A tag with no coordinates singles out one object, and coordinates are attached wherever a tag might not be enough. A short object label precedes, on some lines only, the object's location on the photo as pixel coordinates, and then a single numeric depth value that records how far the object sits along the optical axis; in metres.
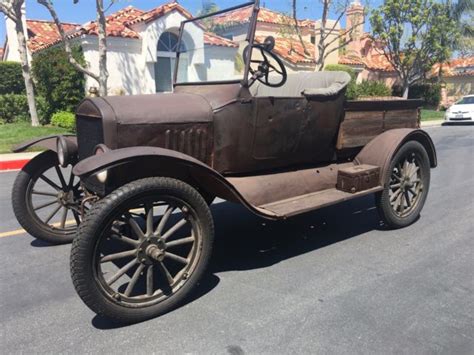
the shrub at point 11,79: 18.12
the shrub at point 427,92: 27.89
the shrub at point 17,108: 14.72
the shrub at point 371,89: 21.84
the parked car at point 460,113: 17.89
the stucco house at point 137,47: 15.14
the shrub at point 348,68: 19.77
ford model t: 2.74
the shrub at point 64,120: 12.86
